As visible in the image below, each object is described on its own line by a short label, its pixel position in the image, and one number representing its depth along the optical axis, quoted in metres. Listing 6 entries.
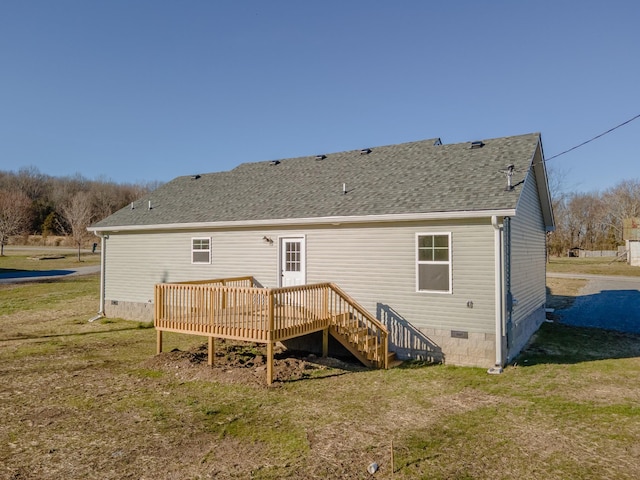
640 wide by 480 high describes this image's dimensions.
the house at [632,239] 39.06
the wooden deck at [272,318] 8.40
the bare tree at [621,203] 54.22
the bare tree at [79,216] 49.03
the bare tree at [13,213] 51.31
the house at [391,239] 9.05
